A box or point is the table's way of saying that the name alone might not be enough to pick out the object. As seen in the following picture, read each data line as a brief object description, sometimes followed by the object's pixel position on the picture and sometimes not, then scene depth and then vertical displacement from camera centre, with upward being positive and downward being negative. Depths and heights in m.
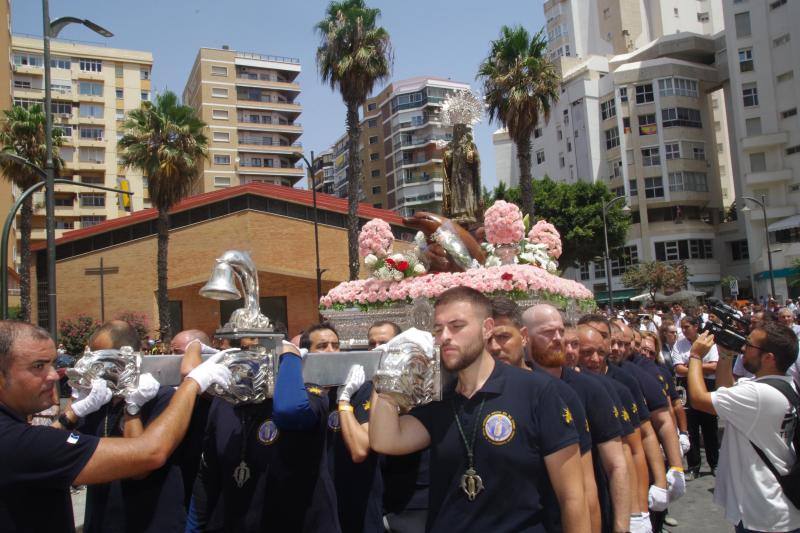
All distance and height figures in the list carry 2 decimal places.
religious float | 9.23 +0.59
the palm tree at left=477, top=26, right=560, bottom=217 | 28.16 +8.70
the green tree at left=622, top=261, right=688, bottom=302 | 51.38 +1.63
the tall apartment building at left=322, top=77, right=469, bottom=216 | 88.75 +20.99
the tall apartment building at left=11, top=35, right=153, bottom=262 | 72.19 +24.04
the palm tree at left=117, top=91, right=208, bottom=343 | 29.52 +7.39
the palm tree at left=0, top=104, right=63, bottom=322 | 30.45 +8.05
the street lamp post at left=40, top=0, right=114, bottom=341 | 15.56 +3.42
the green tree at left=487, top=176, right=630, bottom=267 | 52.41 +6.49
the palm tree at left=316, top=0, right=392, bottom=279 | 28.42 +10.16
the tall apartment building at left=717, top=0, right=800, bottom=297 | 52.72 +12.92
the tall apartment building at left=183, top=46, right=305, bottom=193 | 83.06 +24.43
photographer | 4.73 -0.92
